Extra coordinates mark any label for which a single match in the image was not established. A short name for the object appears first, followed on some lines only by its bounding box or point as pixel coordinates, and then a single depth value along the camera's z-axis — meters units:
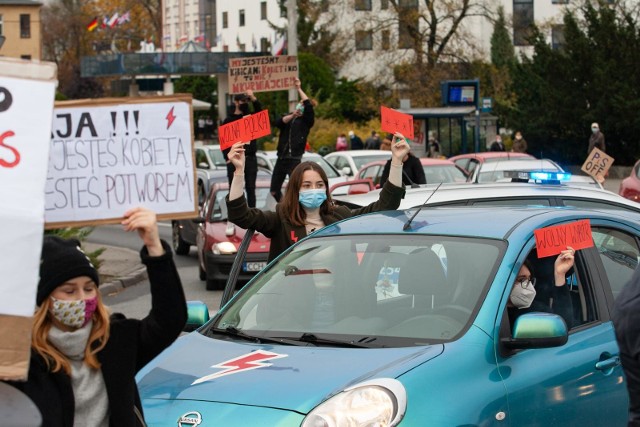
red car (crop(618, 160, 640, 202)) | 19.13
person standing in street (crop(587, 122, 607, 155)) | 36.02
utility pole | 27.88
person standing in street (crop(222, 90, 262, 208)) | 14.48
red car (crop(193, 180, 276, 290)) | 15.99
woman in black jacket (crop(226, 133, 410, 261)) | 7.85
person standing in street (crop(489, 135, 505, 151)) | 43.12
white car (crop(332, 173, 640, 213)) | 9.43
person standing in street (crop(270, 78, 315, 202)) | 14.74
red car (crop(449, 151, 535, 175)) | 23.69
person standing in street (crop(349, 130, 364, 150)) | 51.03
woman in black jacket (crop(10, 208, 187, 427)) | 3.83
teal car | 5.09
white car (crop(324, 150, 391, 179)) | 29.43
